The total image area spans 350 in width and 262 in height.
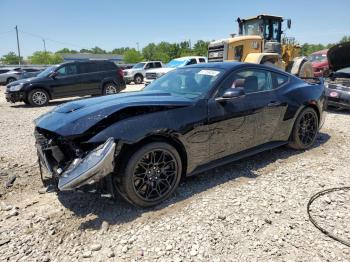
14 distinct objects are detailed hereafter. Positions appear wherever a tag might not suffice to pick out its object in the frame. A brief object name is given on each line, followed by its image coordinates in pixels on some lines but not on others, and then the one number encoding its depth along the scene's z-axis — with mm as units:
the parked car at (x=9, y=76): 27625
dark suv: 12016
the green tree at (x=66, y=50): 140250
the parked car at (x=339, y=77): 8289
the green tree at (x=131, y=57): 91688
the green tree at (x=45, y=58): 95225
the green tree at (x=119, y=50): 146375
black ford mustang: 3074
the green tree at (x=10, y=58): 103300
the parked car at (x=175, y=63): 19672
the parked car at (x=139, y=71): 23938
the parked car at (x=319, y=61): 15500
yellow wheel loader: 11258
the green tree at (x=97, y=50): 146500
